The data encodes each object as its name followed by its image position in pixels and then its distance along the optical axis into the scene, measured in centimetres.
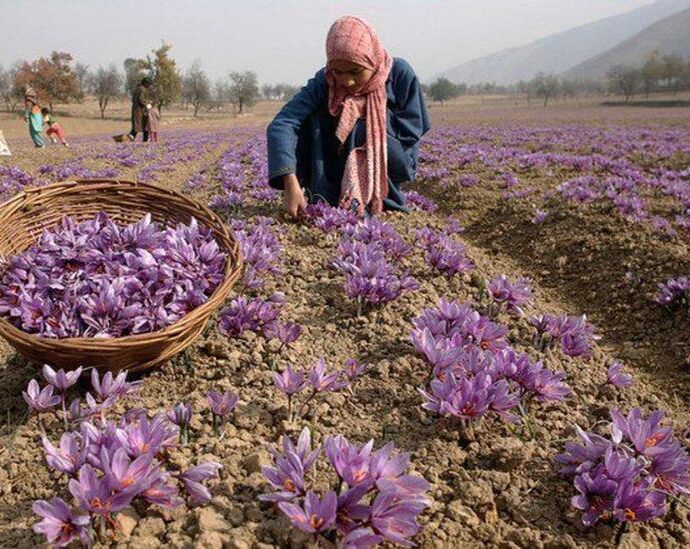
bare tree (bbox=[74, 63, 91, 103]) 11024
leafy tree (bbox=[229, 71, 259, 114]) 9644
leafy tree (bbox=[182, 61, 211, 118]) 8936
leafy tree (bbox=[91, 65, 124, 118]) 7856
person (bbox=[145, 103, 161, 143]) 2200
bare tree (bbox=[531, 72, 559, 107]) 11669
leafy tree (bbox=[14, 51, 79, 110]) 6969
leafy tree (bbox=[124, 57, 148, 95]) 6862
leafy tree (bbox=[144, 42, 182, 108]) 6694
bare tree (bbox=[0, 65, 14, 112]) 8532
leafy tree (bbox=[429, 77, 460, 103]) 12549
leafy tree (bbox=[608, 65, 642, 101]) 10388
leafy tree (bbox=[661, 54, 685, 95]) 10688
